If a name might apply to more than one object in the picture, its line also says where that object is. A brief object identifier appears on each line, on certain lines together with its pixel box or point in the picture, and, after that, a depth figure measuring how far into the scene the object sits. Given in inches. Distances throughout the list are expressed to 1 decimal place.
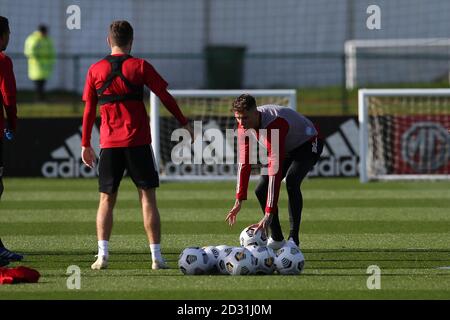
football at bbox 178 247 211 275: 695.1
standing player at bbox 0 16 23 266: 750.5
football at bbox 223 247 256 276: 693.9
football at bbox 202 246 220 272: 702.5
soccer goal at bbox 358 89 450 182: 1477.6
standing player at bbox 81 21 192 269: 709.3
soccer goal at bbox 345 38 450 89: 2023.9
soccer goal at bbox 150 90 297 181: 1476.4
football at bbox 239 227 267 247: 781.9
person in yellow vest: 1866.4
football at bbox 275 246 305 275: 693.9
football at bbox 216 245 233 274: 700.2
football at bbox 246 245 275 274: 700.7
